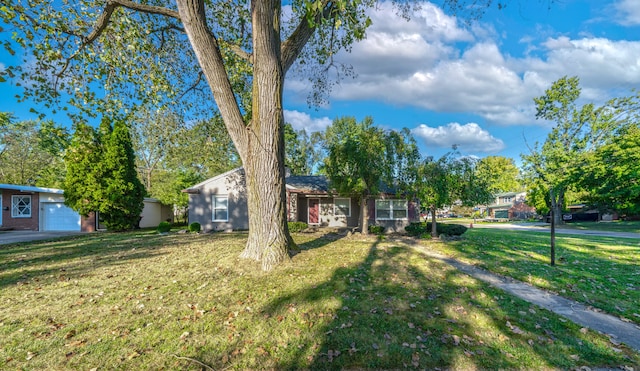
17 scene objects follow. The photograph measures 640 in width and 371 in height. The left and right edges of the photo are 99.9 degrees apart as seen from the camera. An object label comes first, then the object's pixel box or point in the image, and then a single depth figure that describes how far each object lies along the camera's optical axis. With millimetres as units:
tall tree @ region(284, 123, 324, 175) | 32438
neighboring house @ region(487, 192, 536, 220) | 46688
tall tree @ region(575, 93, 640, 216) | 19875
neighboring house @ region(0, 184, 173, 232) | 19000
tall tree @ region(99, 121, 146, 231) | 16594
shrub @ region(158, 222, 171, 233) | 16022
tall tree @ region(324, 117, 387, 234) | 13281
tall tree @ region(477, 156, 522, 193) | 49619
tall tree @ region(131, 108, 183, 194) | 27922
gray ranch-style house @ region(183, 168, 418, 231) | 17562
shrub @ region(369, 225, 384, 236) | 16184
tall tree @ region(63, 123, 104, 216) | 16156
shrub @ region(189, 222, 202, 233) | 15969
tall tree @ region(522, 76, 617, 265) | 23266
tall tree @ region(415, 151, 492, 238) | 13008
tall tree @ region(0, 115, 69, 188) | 25767
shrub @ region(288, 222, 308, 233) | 15188
